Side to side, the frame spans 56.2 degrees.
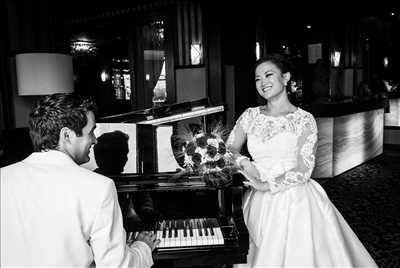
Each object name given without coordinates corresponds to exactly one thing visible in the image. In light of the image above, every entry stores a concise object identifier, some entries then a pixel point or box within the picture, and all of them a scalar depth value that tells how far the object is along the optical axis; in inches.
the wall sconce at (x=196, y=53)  292.4
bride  80.7
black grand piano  69.1
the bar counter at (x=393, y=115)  349.4
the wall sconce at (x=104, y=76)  421.1
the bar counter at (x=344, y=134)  233.1
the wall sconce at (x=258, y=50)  305.7
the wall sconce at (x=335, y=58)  433.1
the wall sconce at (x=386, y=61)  547.2
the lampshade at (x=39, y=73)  162.2
